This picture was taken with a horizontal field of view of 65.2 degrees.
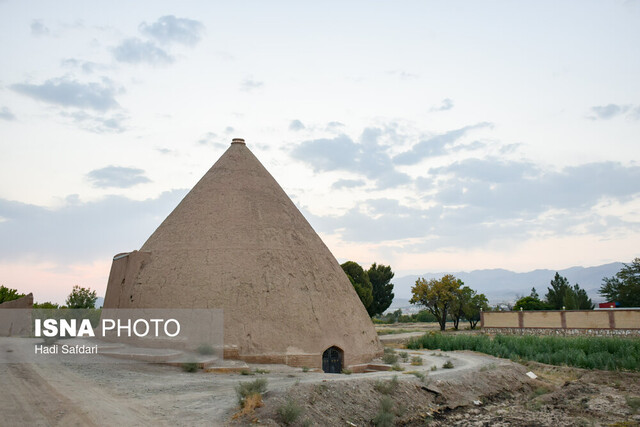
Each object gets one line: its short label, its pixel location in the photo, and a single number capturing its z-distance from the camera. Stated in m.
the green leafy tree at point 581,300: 54.80
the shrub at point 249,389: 11.20
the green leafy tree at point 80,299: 34.75
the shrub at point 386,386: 13.77
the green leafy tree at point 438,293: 46.59
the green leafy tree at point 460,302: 46.62
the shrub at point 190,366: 14.96
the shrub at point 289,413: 10.78
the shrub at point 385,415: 12.41
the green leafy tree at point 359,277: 48.35
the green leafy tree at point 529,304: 54.91
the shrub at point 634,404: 15.53
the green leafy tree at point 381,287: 59.40
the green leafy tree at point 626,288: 50.12
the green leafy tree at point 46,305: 35.53
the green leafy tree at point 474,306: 46.81
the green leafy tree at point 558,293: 57.94
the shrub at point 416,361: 19.17
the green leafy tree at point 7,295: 35.59
